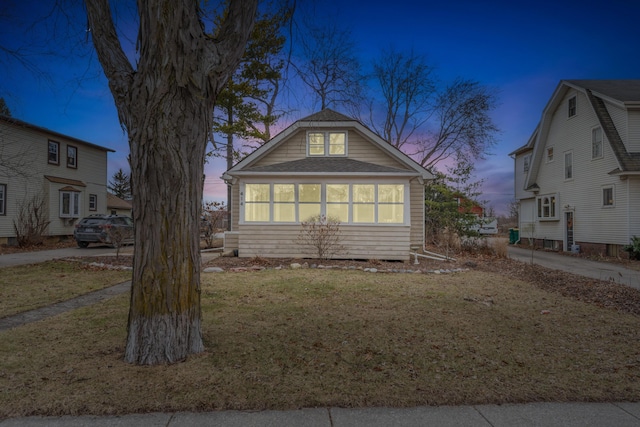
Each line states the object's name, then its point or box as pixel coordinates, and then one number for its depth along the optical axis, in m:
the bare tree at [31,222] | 18.25
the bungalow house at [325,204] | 12.38
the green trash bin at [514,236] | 25.02
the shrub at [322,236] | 12.12
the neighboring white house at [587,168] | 14.95
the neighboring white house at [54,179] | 18.86
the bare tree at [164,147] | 3.40
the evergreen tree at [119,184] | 49.41
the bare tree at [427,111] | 25.11
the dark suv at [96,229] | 17.30
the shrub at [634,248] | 14.15
